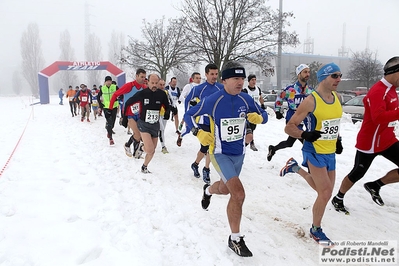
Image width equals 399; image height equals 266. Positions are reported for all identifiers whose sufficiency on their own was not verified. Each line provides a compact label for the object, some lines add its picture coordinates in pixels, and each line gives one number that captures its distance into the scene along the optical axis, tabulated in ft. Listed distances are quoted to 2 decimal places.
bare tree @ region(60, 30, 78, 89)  230.68
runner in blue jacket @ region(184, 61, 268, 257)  10.62
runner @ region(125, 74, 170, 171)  19.15
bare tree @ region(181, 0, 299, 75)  51.70
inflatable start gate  99.25
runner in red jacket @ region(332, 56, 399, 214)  11.72
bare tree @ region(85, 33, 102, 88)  232.94
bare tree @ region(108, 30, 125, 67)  232.32
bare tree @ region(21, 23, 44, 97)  213.87
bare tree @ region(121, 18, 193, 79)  74.49
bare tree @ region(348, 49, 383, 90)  112.57
